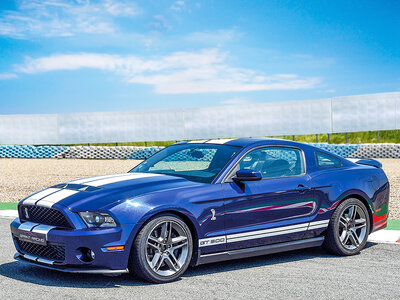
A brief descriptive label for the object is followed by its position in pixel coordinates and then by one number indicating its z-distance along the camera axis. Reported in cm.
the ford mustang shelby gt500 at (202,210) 526
